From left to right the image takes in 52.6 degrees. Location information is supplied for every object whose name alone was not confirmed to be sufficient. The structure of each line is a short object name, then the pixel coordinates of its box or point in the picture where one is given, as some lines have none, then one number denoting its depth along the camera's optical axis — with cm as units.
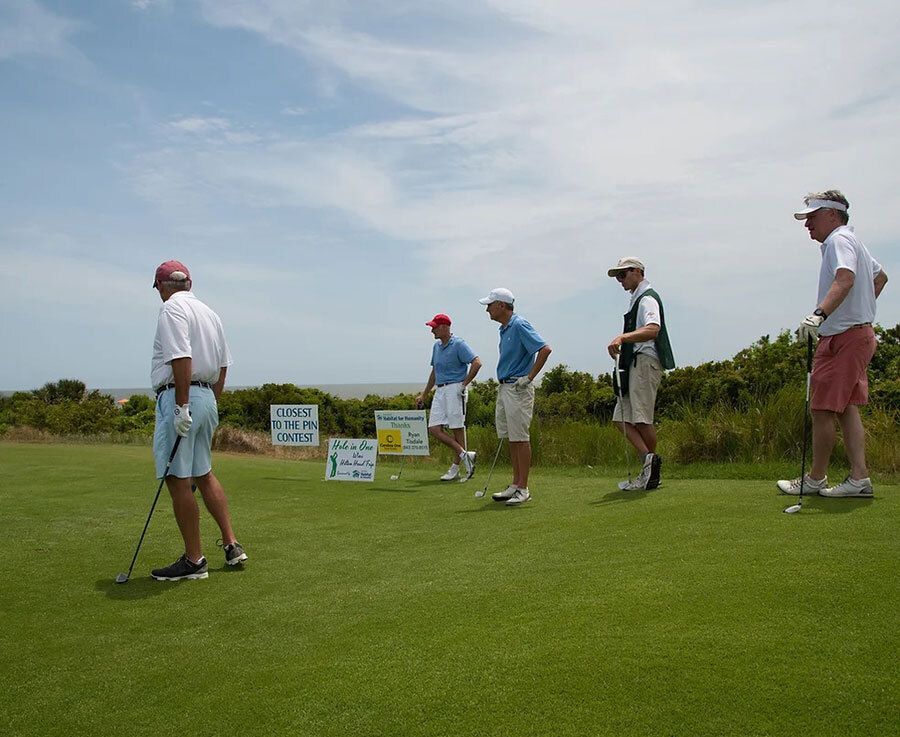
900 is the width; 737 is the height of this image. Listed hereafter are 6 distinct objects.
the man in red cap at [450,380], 1195
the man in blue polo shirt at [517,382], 866
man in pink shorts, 643
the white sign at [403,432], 1272
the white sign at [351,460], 1138
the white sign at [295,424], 1367
